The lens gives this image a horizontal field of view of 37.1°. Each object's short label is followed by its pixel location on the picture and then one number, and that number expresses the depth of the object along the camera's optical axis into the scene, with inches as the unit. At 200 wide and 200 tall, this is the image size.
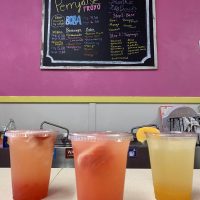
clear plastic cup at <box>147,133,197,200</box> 24.7
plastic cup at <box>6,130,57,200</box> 25.2
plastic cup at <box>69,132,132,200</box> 22.9
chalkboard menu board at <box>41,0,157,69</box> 103.5
